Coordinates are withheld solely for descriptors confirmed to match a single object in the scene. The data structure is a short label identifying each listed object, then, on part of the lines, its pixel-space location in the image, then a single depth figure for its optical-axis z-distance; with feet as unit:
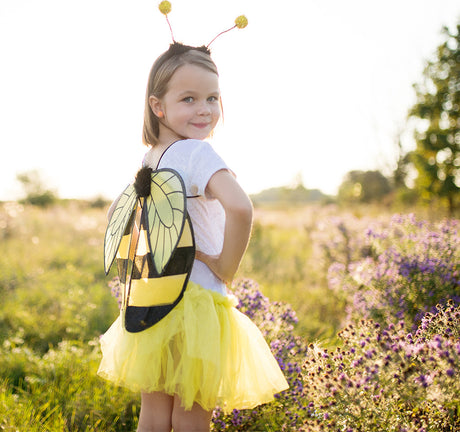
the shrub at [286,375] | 7.65
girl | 4.82
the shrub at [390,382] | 4.61
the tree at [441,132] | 57.41
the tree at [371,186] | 102.17
